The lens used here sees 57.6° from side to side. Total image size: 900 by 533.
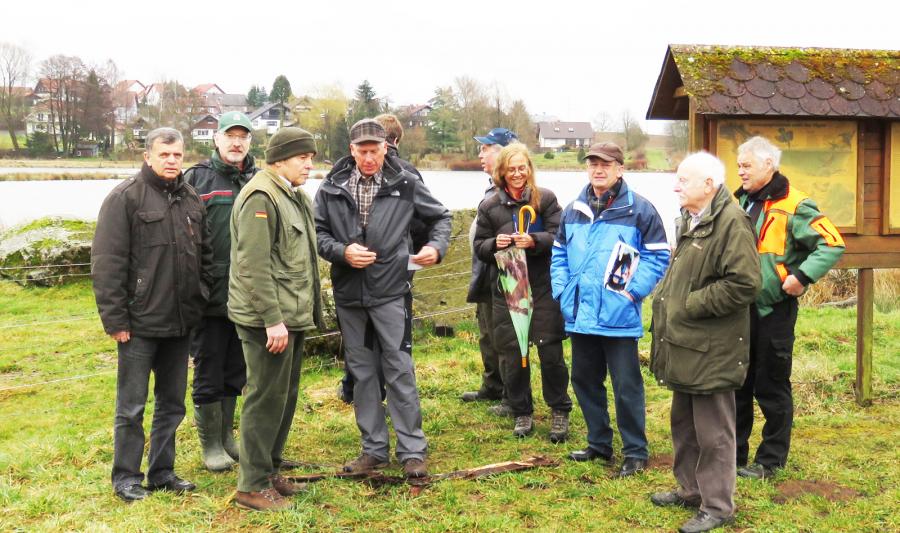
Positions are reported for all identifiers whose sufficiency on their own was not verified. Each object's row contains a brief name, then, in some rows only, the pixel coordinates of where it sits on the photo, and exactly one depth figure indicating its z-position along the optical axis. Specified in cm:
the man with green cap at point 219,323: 479
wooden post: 611
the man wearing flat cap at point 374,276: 473
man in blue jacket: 458
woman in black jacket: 533
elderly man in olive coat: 372
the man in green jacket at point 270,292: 401
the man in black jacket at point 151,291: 419
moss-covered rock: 1066
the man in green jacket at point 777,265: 448
